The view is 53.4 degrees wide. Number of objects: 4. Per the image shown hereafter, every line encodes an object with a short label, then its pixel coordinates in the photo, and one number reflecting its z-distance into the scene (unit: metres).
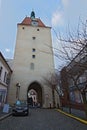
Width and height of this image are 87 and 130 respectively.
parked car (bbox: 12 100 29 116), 9.24
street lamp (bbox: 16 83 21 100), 17.54
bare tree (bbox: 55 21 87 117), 4.04
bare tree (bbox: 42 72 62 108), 15.92
